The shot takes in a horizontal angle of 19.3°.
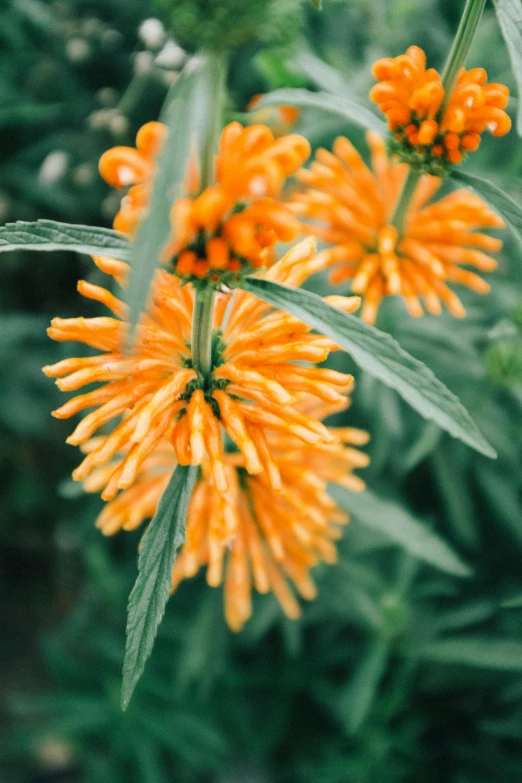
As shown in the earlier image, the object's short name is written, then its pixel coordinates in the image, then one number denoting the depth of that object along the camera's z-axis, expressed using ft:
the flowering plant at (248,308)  1.32
